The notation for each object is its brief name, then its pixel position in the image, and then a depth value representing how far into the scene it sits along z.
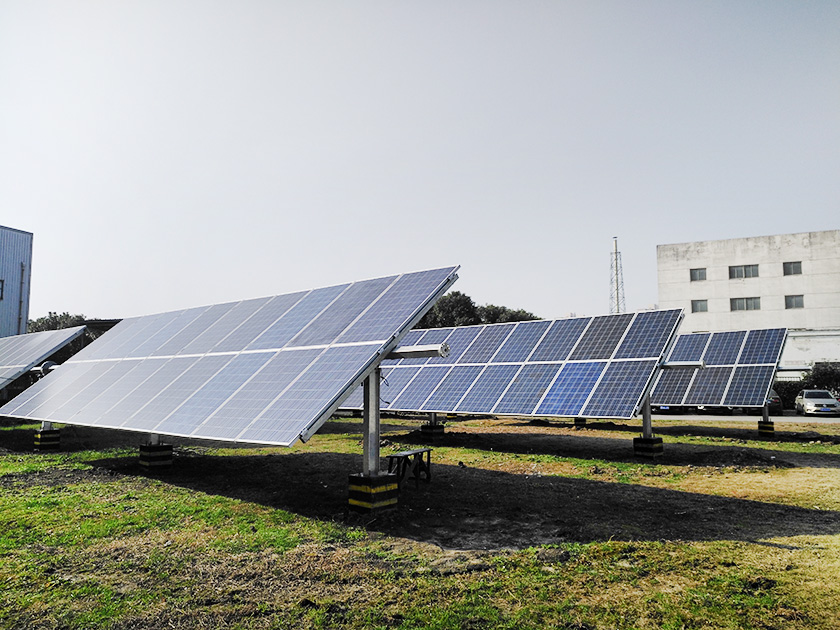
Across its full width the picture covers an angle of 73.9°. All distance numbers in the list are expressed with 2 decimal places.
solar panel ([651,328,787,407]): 25.51
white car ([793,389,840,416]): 37.25
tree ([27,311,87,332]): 74.49
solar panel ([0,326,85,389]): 27.45
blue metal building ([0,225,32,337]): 45.84
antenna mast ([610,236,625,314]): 87.12
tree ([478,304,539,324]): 70.82
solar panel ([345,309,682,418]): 20.50
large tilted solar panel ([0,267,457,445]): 11.55
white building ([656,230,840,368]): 55.78
